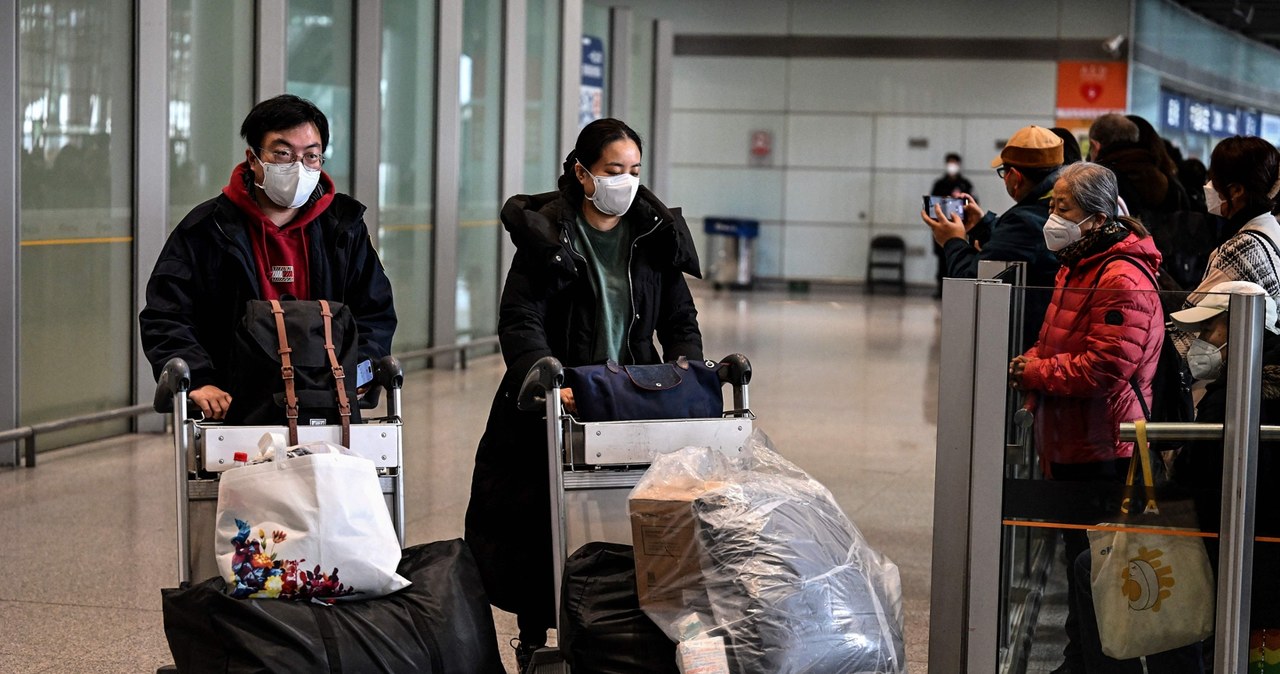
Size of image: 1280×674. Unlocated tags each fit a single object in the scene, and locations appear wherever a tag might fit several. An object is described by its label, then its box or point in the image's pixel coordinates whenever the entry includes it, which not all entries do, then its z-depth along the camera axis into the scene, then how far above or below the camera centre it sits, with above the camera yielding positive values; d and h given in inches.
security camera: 821.4 +120.0
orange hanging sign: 828.0 +96.4
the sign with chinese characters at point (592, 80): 576.7 +66.1
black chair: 862.5 -3.8
